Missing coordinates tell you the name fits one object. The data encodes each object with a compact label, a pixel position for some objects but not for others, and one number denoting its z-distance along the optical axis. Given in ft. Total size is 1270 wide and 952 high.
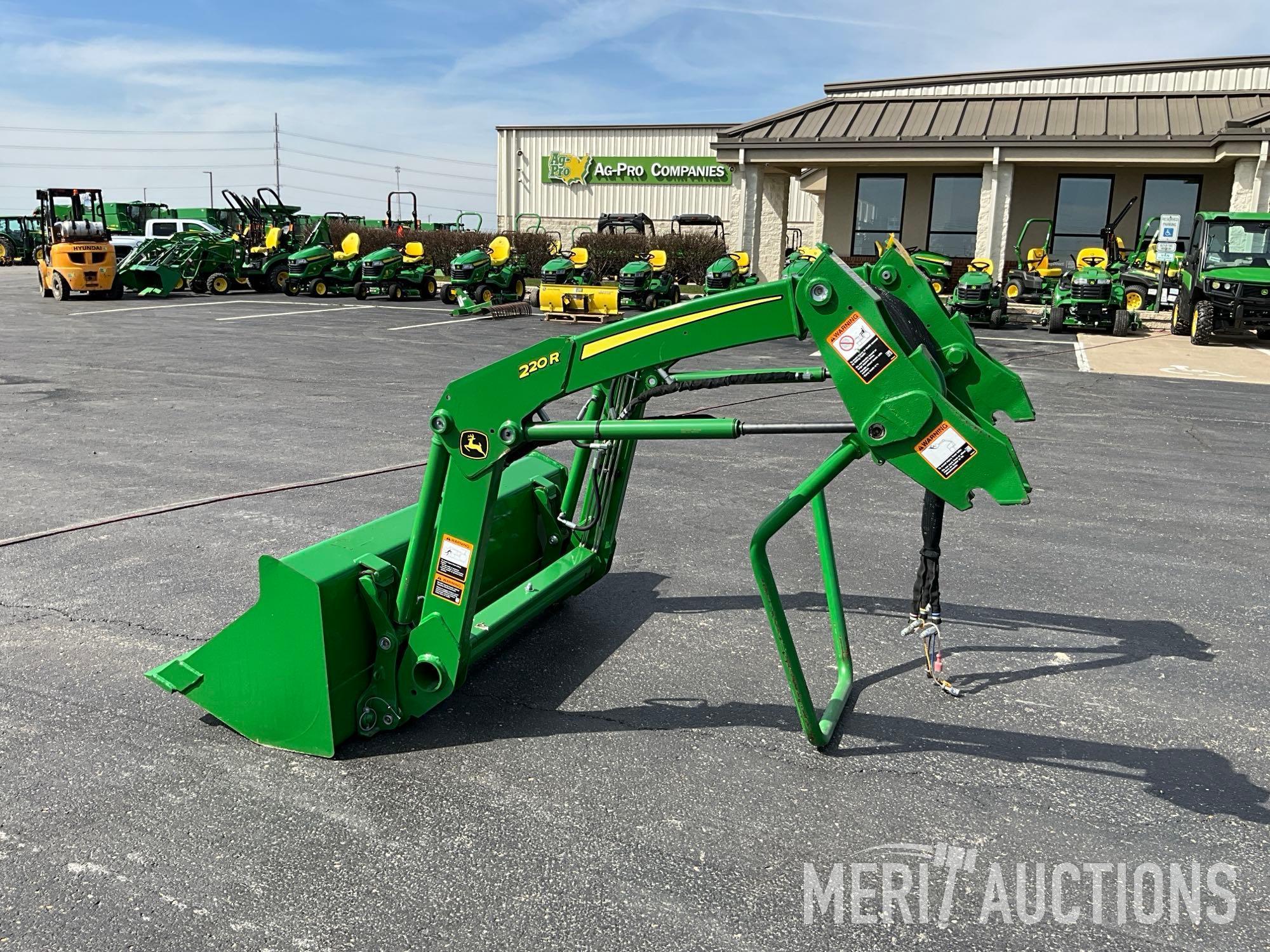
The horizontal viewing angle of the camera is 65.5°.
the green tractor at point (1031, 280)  76.28
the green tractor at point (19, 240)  134.10
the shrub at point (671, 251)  90.33
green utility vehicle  55.21
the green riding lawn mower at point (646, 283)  69.05
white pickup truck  106.32
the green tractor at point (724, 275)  69.51
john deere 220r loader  9.10
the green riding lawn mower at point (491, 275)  75.77
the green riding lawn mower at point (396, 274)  80.69
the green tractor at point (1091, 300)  61.46
